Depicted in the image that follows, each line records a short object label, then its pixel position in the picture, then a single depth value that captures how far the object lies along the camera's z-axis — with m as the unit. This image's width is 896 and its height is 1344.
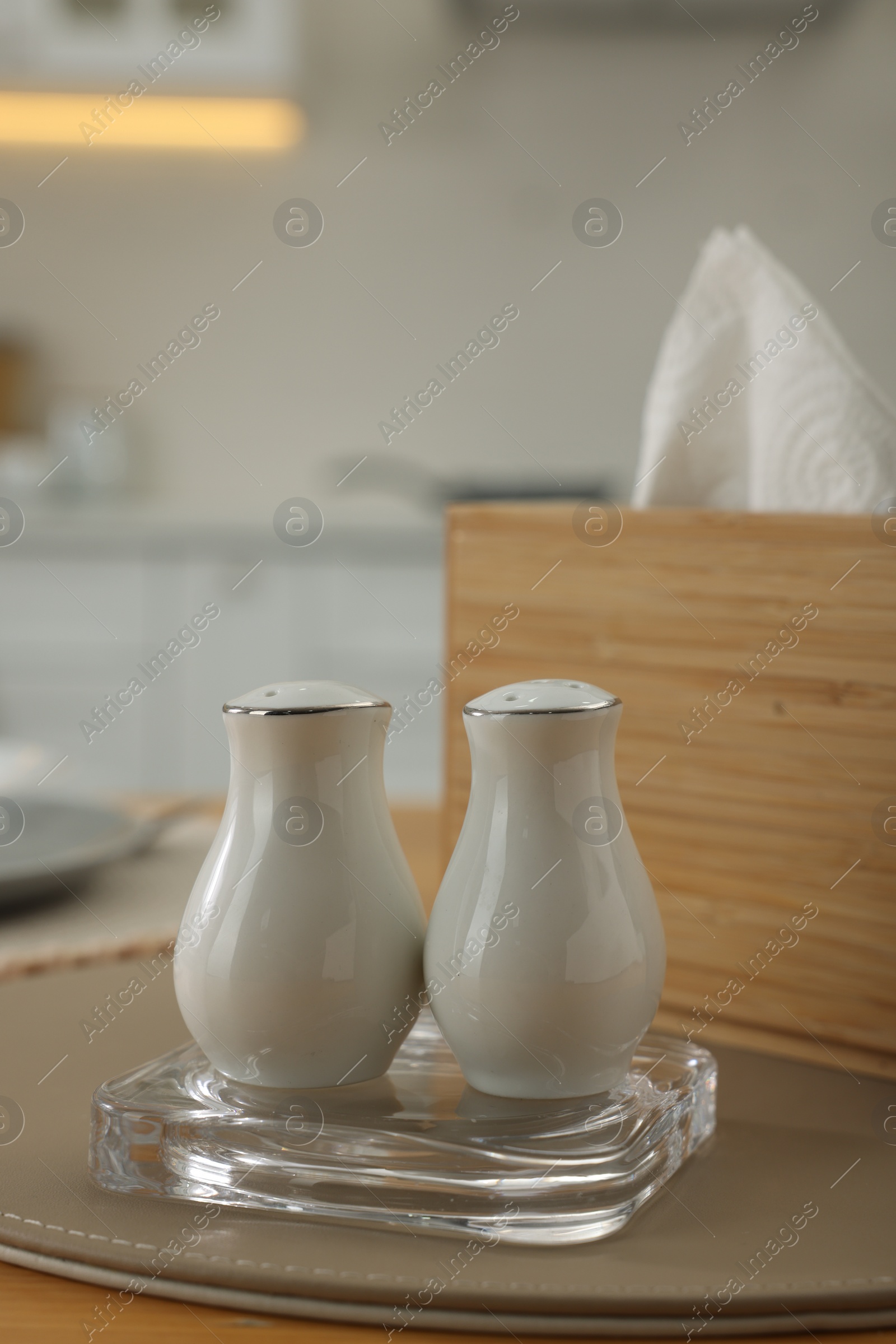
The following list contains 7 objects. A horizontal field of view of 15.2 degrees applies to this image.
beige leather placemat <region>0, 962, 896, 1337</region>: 0.61
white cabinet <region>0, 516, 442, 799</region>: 2.50
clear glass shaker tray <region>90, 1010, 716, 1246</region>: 0.63
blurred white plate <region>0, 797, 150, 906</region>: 0.81
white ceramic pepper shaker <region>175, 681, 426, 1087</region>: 0.65
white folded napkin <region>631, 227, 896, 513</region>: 0.77
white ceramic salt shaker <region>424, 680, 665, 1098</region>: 0.65
